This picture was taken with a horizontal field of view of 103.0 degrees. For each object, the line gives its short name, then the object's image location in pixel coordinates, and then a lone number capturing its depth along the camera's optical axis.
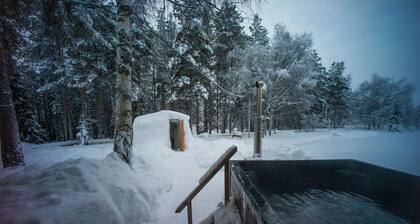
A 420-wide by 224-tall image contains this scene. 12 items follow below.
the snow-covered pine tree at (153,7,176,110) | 4.00
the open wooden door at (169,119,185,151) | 8.84
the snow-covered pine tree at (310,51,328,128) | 29.12
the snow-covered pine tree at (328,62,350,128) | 32.22
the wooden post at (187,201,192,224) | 2.62
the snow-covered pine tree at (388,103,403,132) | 23.59
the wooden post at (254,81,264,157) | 6.38
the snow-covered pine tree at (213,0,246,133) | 16.54
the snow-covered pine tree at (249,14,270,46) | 21.50
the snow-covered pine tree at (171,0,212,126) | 14.57
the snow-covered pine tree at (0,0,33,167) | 5.36
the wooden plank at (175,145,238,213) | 2.52
